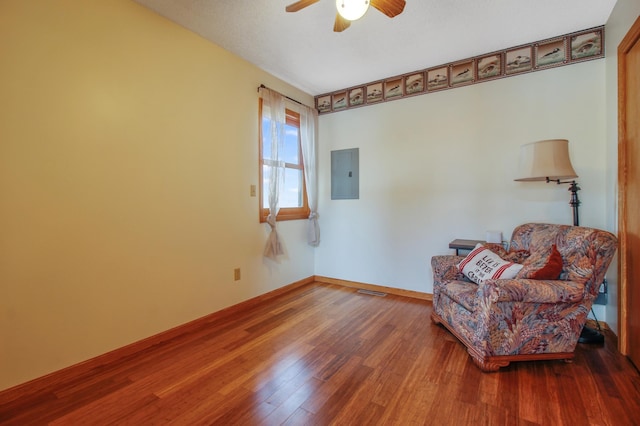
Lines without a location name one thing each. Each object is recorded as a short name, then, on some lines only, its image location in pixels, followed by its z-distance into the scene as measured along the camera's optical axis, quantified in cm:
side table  269
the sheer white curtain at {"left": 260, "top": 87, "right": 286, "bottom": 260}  323
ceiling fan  164
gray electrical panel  378
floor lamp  220
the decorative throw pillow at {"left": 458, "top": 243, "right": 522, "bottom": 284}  205
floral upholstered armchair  179
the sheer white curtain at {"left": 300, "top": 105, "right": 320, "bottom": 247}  378
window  323
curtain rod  314
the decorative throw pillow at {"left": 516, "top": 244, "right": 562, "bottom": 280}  190
